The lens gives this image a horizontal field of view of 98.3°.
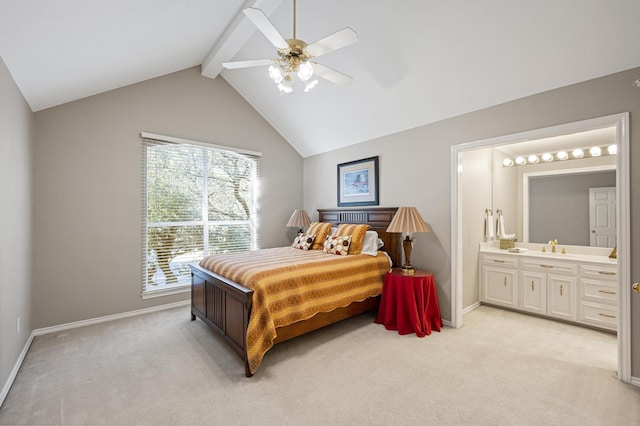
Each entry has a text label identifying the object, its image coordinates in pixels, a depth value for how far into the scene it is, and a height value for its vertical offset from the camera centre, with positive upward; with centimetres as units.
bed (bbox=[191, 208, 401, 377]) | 233 -98
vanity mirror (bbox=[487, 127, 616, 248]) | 343 +34
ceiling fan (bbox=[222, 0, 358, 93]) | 189 +122
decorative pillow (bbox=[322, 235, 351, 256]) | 362 -41
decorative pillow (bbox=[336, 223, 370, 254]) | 368 -26
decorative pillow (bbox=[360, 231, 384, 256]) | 369 -40
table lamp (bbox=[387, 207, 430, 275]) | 322 -13
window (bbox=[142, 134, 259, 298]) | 385 +9
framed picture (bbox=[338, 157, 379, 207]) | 423 +51
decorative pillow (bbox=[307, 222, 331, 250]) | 421 -28
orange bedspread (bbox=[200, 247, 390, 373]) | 235 -69
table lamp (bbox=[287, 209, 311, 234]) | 486 -9
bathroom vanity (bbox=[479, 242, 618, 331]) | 313 -85
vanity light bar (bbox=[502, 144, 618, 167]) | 350 +83
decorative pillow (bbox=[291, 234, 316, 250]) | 414 -42
